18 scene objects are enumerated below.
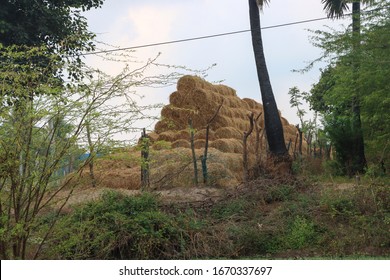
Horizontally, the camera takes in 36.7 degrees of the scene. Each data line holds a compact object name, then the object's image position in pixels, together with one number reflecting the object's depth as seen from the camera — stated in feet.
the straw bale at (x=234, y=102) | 82.53
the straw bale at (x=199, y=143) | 68.95
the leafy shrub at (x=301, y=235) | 35.96
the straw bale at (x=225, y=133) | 74.75
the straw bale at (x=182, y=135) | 74.08
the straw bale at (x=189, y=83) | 76.89
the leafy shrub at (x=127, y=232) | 32.22
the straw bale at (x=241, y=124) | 79.67
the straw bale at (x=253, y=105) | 96.10
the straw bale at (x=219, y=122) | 76.79
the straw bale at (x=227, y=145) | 69.51
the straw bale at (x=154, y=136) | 75.29
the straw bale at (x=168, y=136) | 73.55
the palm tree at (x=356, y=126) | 63.87
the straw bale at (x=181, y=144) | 69.62
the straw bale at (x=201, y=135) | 72.42
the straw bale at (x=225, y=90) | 83.66
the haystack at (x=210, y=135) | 55.11
